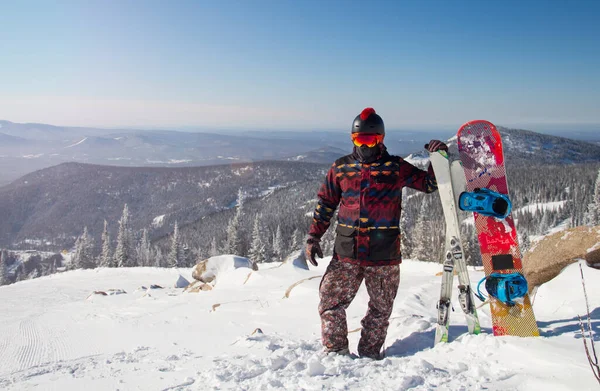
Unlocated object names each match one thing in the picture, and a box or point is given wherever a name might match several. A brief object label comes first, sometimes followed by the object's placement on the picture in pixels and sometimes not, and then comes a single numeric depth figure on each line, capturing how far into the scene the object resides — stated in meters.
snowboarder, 3.78
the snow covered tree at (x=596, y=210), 39.47
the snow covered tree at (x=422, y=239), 35.41
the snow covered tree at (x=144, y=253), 57.12
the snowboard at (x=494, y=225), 3.60
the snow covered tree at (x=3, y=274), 53.91
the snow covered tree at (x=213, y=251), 53.47
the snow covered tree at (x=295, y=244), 53.92
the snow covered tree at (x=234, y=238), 43.66
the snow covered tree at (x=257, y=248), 41.44
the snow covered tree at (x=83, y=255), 45.94
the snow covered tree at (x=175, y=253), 46.28
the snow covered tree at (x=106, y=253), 44.38
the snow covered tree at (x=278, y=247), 50.30
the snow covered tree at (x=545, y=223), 75.31
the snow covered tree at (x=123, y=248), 42.72
